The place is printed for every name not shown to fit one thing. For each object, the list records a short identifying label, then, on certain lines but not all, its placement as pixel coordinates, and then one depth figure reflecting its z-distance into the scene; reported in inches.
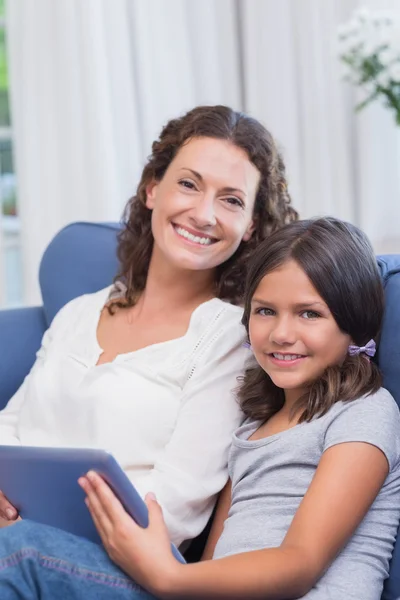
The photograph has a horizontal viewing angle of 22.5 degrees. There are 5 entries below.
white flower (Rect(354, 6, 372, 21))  119.7
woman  63.4
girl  51.3
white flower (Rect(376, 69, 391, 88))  120.0
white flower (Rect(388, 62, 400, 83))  117.3
